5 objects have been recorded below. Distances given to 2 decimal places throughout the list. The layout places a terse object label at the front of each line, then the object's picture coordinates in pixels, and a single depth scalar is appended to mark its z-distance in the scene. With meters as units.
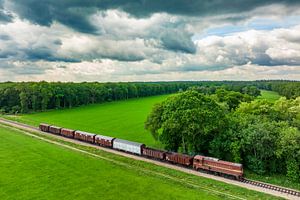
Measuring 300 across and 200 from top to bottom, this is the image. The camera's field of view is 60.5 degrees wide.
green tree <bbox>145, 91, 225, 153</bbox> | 49.19
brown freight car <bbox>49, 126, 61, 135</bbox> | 74.46
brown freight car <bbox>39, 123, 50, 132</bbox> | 78.31
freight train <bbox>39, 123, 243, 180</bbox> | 42.53
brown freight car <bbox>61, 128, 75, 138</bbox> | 70.26
